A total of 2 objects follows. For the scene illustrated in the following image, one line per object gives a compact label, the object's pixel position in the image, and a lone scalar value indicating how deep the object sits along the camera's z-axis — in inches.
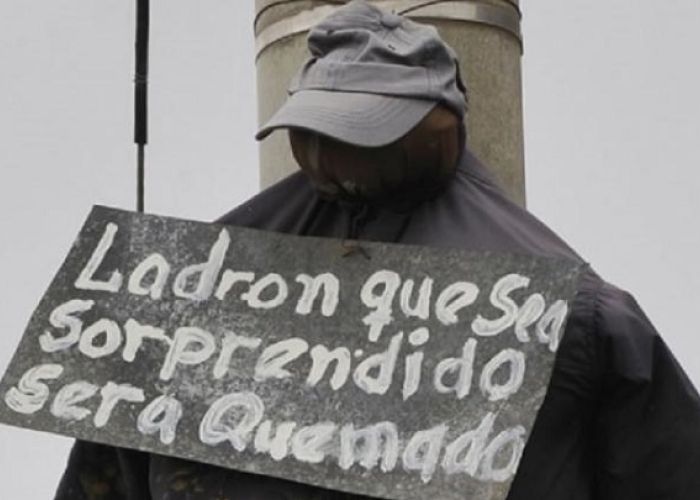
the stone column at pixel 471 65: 369.6
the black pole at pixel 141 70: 361.3
